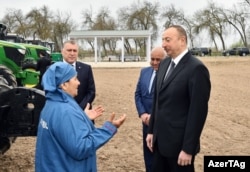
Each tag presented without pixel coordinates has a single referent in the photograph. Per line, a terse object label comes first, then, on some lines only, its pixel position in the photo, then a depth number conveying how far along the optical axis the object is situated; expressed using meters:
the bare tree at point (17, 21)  40.18
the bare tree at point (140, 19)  46.73
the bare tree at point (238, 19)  46.55
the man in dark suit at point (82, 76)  3.73
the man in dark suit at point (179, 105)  2.60
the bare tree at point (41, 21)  41.19
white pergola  31.88
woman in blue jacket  2.09
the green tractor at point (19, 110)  3.19
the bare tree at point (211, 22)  47.27
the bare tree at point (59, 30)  42.96
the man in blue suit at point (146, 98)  3.65
